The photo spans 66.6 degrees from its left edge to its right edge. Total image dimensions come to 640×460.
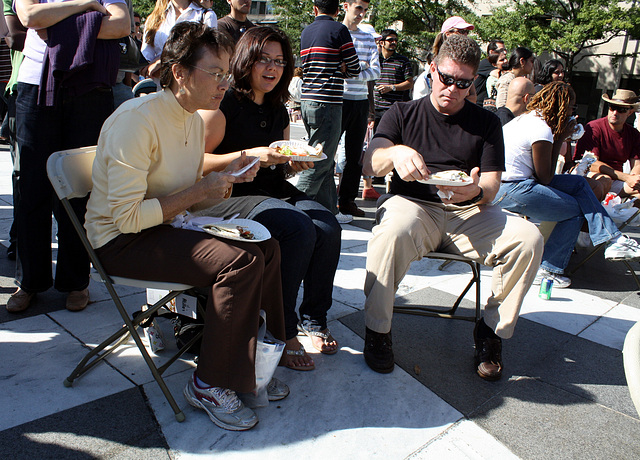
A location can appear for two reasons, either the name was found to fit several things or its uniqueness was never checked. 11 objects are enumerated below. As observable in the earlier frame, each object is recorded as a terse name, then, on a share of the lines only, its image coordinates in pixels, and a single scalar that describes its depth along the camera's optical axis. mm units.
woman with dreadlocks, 3838
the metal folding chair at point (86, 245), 2006
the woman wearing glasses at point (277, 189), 2436
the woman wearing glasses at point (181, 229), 1926
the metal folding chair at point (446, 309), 2748
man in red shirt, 5051
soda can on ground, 3628
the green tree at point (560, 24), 20703
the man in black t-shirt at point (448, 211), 2520
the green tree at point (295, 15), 37938
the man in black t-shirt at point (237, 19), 4359
